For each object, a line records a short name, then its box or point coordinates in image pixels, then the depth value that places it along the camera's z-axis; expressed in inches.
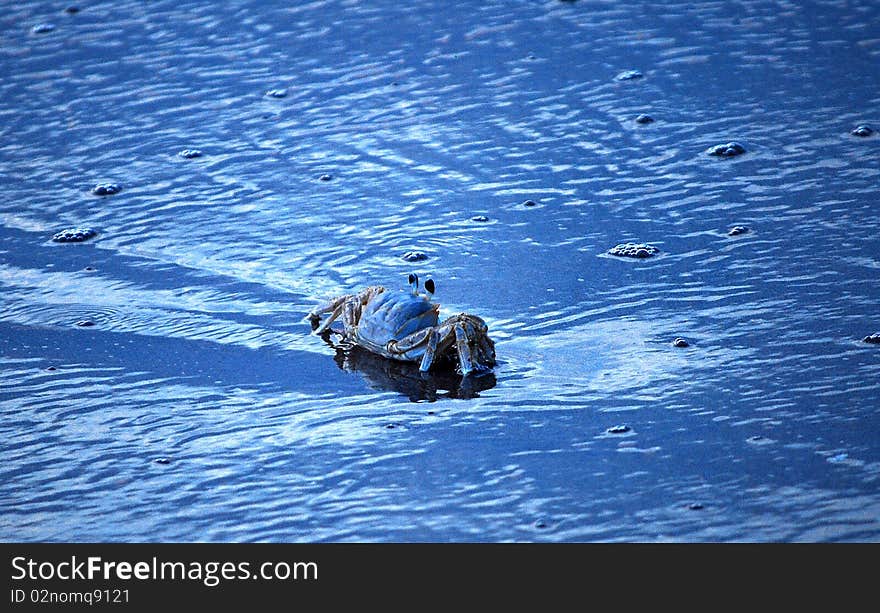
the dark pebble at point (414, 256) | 485.7
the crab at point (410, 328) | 404.2
